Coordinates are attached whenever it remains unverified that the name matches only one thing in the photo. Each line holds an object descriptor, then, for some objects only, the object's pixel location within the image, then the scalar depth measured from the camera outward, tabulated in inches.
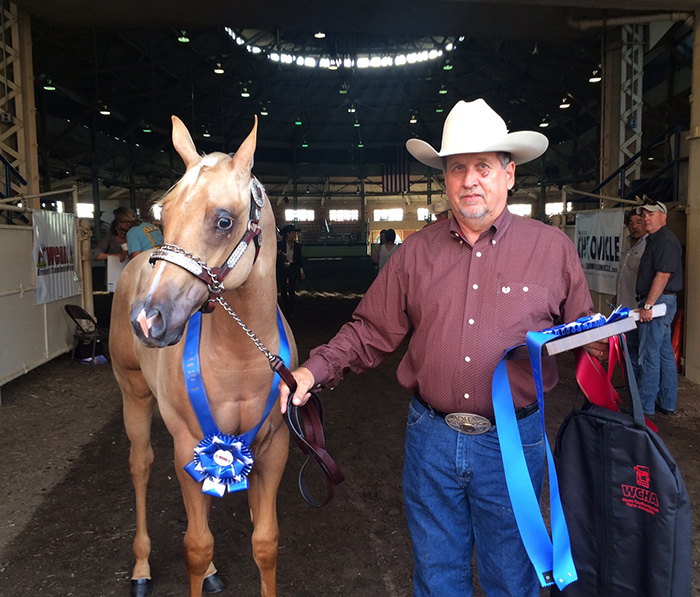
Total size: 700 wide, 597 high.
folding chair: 276.1
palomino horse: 58.4
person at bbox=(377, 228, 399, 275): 381.4
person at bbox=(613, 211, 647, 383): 208.8
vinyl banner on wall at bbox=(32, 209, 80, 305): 254.7
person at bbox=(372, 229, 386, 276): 389.1
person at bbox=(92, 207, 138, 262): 285.2
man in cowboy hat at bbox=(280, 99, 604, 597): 68.1
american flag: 1255.5
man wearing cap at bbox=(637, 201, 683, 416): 194.9
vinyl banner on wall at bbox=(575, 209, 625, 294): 270.1
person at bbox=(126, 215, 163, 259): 229.9
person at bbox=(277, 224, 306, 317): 412.2
